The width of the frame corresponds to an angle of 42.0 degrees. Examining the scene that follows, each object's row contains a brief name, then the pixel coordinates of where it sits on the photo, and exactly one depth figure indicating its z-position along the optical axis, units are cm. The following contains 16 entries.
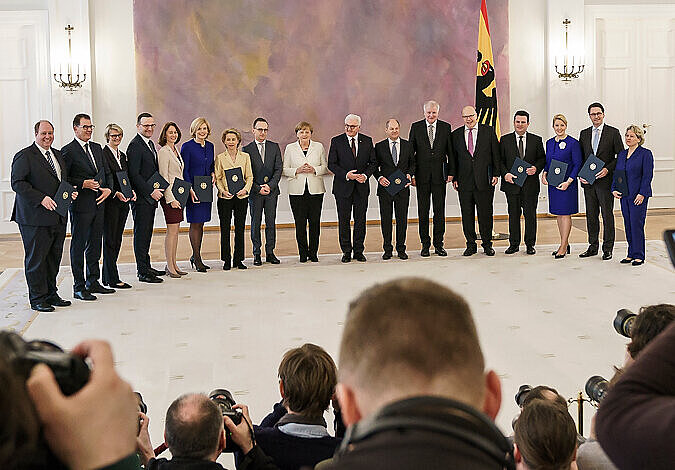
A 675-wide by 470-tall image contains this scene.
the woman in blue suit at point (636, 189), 935
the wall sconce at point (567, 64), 1327
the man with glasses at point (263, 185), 991
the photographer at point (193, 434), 252
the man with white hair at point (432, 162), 1023
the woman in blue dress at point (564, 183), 988
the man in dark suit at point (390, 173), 1013
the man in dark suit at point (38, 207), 762
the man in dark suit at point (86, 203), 819
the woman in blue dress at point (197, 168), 946
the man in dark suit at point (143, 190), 895
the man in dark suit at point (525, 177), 1013
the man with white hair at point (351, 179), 1009
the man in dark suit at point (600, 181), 972
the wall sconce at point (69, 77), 1242
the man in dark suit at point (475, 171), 1016
